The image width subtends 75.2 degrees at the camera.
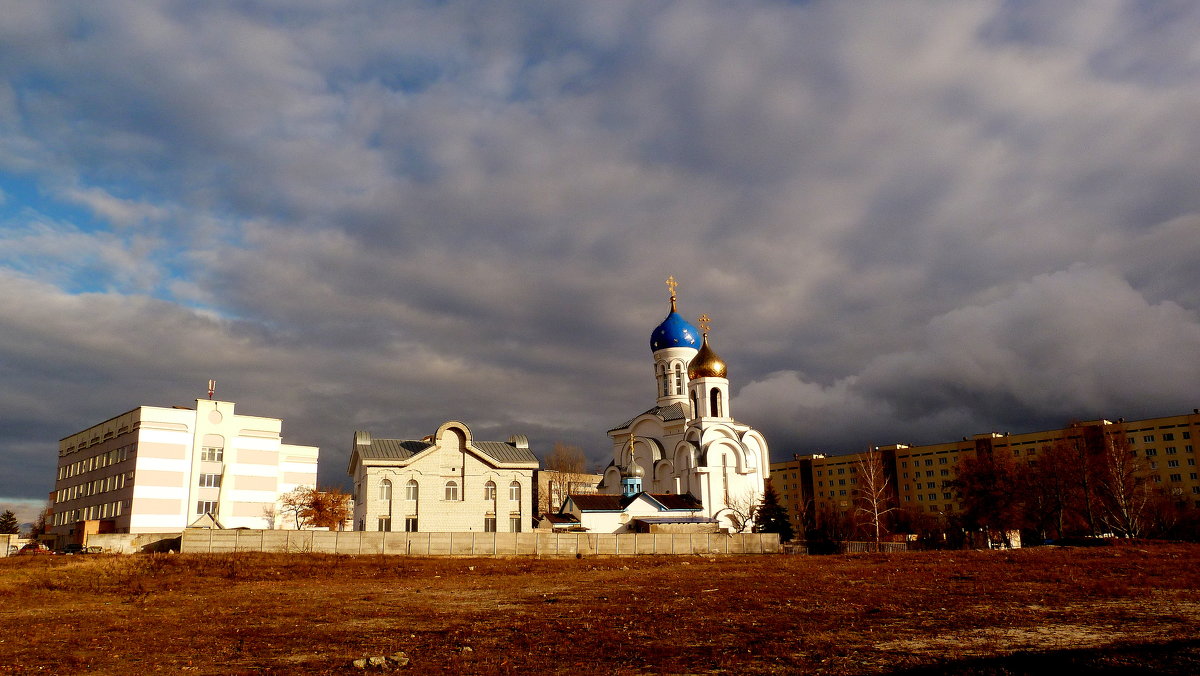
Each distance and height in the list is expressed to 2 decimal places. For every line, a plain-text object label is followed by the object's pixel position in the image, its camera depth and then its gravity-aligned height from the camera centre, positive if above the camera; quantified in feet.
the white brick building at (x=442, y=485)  154.92 +6.58
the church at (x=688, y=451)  185.47 +15.56
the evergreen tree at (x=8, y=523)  292.40 +2.38
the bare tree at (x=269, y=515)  207.51 +2.09
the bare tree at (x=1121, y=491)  159.01 +2.40
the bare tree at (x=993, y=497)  176.35 +1.86
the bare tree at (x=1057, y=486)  178.91 +3.85
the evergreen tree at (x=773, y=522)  178.81 -2.57
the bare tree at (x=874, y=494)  174.82 +3.47
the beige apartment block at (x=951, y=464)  255.29 +16.39
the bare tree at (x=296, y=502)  203.22 +5.37
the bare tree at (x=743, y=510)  184.96 +0.21
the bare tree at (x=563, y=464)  295.48 +19.22
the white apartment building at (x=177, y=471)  191.31 +13.71
